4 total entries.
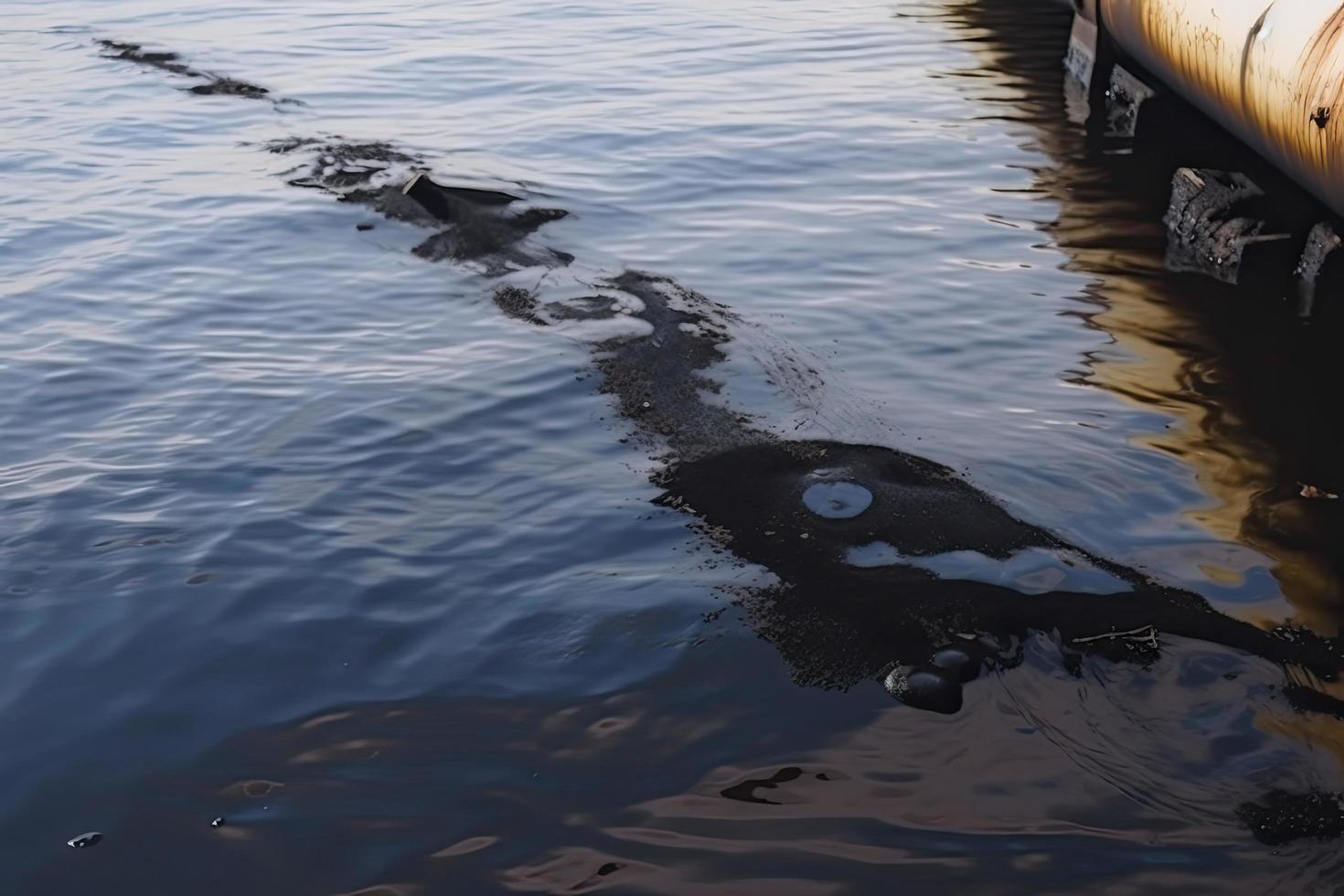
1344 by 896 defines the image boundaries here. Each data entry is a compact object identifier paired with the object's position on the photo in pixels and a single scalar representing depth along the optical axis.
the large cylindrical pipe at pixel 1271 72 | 6.09
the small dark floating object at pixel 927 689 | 3.88
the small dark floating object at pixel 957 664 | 3.99
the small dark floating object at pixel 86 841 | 3.52
